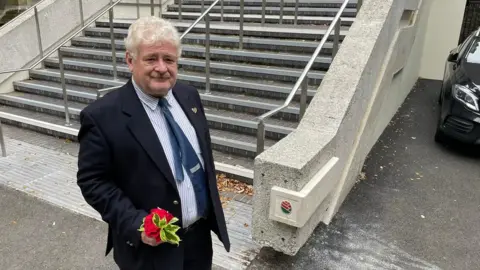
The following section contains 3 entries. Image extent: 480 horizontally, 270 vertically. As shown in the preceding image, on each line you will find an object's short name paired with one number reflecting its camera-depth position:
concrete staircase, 4.82
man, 1.70
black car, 4.98
